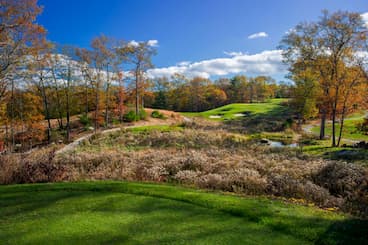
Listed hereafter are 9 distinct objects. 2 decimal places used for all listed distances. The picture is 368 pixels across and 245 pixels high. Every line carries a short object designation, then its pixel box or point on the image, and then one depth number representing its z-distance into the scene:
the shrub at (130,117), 29.12
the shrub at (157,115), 32.00
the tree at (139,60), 29.50
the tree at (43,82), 22.23
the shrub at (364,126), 15.74
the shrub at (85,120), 28.50
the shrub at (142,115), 30.10
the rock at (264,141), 18.35
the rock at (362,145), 14.15
